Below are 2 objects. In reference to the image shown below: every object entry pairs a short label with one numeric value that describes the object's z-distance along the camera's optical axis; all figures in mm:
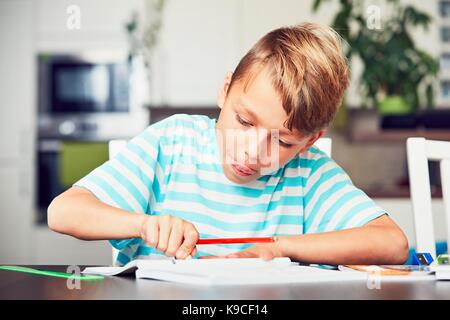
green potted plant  2633
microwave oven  3039
